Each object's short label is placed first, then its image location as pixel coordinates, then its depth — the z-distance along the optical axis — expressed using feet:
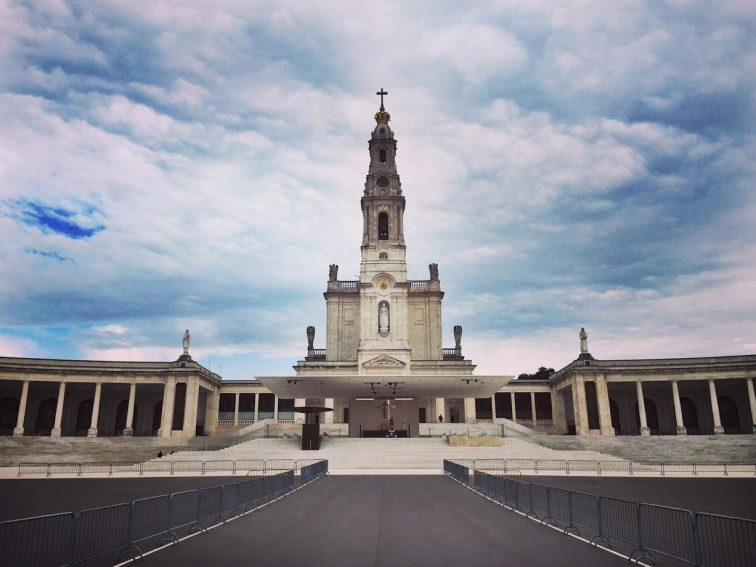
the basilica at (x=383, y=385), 179.00
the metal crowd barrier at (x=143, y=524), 34.45
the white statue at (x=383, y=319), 221.29
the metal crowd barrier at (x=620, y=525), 34.73
